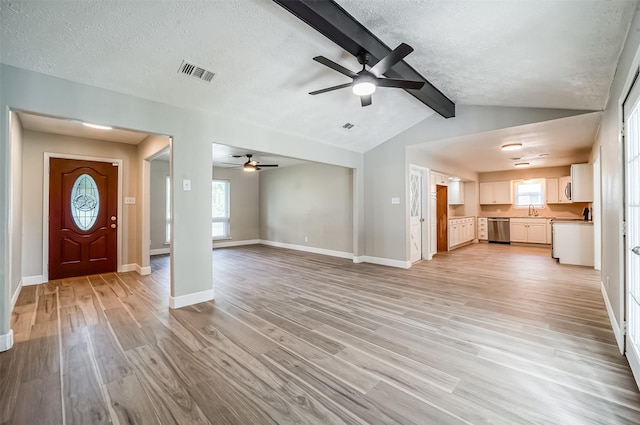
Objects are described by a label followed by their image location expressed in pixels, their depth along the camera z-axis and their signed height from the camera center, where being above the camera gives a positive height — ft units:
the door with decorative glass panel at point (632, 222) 6.29 -0.23
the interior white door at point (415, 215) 19.58 -0.15
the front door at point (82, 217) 15.38 -0.17
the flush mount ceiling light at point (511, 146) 17.36 +4.38
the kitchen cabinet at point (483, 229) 31.38 -1.93
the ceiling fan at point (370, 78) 8.31 +4.57
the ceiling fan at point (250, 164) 22.15 +4.27
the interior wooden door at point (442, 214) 25.61 -0.11
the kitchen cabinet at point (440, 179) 22.67 +3.06
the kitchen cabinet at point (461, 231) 26.12 -1.93
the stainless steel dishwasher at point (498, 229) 29.63 -1.86
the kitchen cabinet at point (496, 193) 29.78 +2.28
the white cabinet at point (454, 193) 29.09 +2.17
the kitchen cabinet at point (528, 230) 27.37 -1.82
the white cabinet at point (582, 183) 20.00 +2.26
